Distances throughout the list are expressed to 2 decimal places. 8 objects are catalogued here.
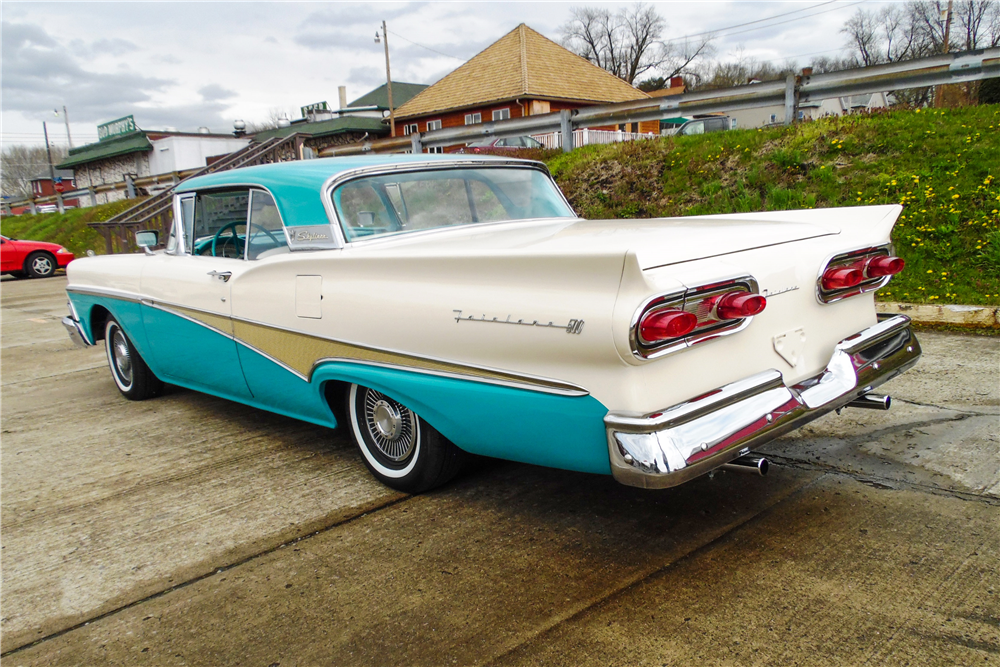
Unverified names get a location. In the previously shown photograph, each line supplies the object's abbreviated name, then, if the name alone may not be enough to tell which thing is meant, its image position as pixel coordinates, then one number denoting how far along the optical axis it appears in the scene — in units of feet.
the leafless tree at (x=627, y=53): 184.96
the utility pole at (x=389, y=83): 111.04
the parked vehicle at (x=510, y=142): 59.41
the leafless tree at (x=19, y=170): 285.02
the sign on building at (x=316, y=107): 132.46
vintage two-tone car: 7.47
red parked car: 54.29
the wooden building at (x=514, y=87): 100.53
